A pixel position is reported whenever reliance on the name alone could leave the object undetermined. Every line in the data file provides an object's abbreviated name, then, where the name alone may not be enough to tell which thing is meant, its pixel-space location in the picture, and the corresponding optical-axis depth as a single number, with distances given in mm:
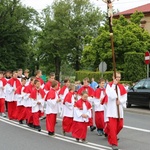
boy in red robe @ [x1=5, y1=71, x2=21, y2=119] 15367
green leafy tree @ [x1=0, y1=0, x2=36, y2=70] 53406
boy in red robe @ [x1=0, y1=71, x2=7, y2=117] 16219
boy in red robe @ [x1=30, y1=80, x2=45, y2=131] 12234
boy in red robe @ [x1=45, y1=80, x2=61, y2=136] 11242
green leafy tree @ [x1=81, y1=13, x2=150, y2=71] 36031
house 51703
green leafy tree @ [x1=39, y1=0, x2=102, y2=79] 61125
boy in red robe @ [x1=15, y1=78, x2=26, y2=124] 13749
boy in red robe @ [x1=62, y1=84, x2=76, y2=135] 11148
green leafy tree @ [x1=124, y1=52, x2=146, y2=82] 31109
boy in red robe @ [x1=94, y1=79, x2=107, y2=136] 11291
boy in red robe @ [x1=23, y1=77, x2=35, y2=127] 12820
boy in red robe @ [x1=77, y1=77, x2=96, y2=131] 11759
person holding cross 9172
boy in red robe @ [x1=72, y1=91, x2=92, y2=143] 10234
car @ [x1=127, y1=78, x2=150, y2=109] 18906
